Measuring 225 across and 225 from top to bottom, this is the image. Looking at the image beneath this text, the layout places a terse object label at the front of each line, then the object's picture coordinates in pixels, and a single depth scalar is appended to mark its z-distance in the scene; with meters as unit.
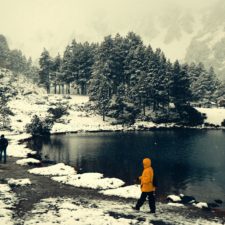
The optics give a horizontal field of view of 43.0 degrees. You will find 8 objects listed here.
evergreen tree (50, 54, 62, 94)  84.79
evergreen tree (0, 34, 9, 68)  89.66
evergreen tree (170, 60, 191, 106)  63.94
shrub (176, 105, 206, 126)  61.73
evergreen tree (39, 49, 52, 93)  84.97
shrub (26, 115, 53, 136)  46.63
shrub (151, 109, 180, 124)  61.41
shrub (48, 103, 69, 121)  59.62
